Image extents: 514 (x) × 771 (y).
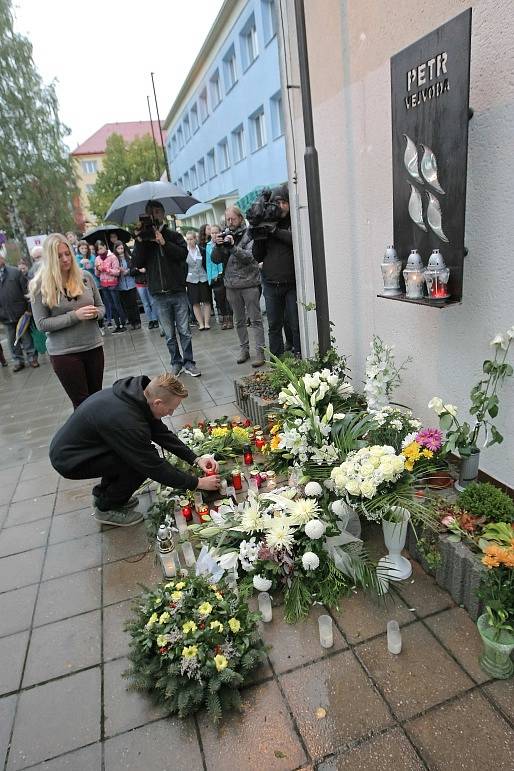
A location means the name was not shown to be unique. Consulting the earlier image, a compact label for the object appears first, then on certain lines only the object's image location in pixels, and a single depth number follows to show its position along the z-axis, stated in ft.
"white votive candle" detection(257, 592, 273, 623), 7.64
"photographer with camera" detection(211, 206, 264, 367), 20.57
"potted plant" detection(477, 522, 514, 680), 6.06
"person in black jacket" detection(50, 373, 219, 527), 9.40
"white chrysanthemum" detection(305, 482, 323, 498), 7.97
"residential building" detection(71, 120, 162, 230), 181.98
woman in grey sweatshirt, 12.91
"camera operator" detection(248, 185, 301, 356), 16.89
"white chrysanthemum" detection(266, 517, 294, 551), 7.69
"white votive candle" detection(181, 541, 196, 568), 9.21
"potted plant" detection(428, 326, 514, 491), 7.84
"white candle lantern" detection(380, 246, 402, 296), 9.83
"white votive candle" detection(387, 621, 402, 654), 6.84
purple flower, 8.33
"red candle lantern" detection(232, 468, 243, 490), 11.51
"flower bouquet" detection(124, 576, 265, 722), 6.31
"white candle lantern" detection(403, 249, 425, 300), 9.07
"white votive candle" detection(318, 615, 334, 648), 7.09
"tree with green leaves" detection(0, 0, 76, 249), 69.92
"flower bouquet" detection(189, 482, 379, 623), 7.69
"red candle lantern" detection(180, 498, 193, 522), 10.54
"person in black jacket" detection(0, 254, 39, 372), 26.85
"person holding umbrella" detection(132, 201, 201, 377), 18.83
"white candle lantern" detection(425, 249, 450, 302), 8.52
